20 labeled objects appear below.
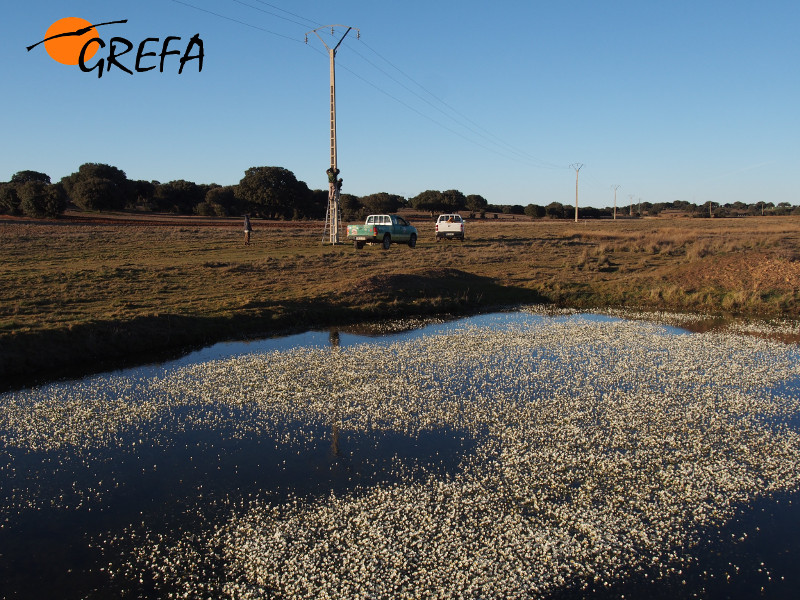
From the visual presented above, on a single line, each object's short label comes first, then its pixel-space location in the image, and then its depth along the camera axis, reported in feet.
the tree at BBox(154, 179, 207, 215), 296.92
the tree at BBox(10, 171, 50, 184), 293.23
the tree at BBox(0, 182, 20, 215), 207.19
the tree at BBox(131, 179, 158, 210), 291.83
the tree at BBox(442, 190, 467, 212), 400.47
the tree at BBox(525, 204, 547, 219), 409.08
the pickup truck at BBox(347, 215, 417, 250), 125.39
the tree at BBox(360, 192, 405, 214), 339.63
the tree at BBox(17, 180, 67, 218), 193.06
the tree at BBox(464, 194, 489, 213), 424.46
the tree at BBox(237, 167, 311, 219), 299.58
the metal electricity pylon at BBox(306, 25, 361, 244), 122.72
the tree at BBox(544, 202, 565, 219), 420.36
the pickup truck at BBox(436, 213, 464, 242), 155.63
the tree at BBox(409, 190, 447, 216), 392.06
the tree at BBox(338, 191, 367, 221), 313.63
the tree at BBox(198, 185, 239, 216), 289.94
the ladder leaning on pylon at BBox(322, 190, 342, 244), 130.62
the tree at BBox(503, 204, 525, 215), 450.71
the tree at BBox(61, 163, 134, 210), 245.24
